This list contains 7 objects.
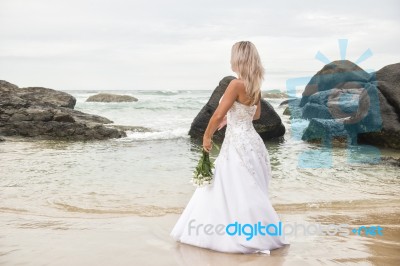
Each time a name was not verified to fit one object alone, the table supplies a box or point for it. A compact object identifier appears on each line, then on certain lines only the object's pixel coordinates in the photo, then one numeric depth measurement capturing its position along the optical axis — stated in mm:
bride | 4426
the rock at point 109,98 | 49250
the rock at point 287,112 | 32744
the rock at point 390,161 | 11398
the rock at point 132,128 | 20375
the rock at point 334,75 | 29547
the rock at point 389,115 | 14398
